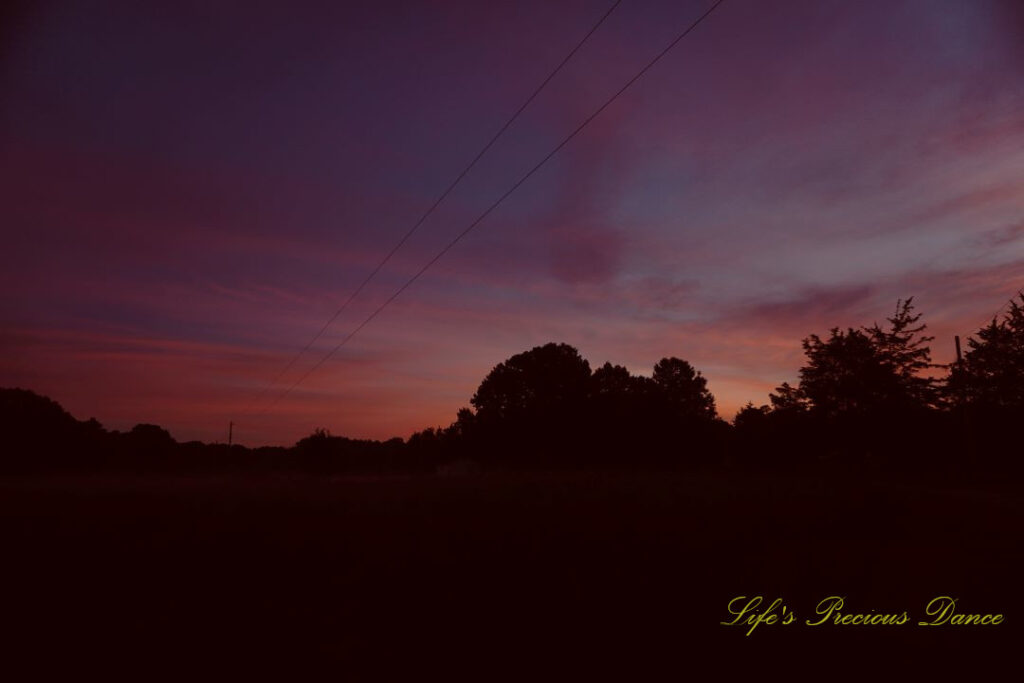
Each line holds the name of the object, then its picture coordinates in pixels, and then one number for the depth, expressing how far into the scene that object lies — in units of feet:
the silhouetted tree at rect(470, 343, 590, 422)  207.21
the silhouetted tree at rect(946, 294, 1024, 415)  103.76
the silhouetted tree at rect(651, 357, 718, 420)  263.70
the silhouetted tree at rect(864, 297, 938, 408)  118.57
